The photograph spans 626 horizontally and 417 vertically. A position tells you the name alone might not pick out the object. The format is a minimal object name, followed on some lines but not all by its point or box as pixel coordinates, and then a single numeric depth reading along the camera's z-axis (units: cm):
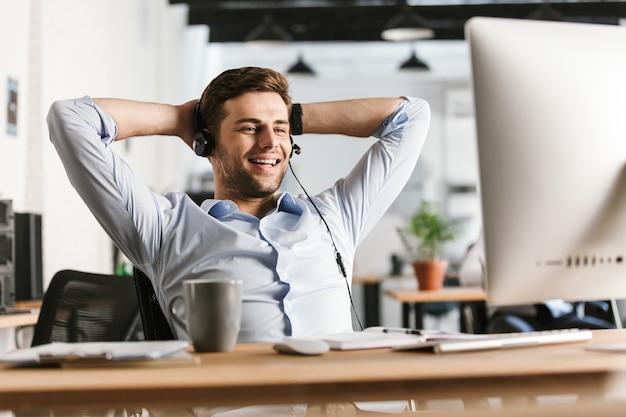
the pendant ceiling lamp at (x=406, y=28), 762
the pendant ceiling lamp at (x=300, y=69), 915
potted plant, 429
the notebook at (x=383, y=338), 124
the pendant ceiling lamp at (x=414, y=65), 910
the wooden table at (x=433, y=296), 396
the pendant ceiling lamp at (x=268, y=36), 794
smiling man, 176
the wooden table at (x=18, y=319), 247
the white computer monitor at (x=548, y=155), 119
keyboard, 118
